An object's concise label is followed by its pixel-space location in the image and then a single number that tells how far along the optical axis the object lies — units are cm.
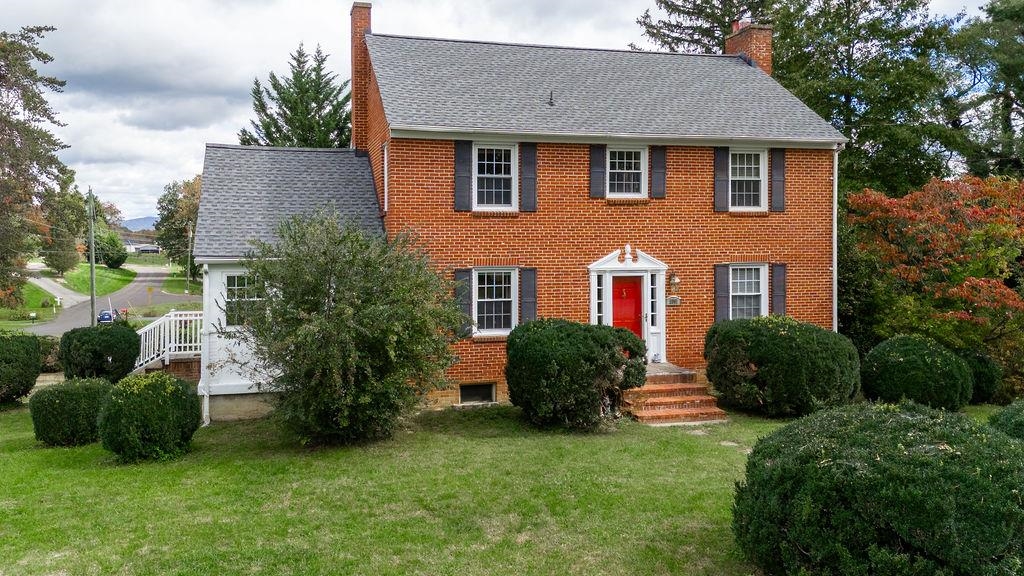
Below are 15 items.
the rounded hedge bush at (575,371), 1169
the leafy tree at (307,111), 3272
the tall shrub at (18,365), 1570
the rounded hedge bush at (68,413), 1192
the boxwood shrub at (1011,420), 725
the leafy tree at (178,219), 4962
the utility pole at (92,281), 2846
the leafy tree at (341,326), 1008
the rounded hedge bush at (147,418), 1031
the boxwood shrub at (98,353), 1594
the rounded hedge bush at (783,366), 1286
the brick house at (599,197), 1448
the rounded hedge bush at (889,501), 489
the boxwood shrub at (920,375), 1365
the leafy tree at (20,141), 2600
